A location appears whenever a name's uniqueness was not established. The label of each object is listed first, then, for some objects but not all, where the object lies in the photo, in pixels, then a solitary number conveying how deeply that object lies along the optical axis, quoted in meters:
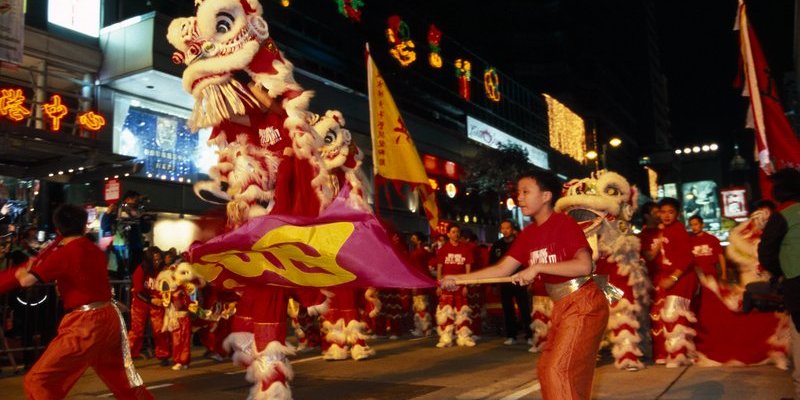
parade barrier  8.50
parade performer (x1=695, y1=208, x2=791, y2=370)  7.49
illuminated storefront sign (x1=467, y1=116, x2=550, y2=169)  34.03
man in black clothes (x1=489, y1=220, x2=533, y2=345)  10.69
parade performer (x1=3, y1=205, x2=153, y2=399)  4.29
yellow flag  10.23
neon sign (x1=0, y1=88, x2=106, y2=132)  12.55
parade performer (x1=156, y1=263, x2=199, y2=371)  8.41
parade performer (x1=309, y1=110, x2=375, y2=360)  8.68
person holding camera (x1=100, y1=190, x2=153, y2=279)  11.27
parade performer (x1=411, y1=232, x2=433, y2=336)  12.27
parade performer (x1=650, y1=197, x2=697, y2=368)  7.55
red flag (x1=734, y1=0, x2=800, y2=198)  6.97
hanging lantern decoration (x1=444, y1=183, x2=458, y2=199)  27.05
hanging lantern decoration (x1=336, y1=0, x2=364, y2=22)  25.02
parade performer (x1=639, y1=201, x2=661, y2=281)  8.38
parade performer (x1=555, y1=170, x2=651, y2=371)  7.58
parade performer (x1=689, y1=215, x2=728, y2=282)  8.52
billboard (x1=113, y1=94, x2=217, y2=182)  16.44
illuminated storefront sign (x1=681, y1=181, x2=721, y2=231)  60.43
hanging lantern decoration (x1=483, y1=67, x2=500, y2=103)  37.50
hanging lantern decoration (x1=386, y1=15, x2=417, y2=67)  28.17
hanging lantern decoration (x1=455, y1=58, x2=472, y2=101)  34.00
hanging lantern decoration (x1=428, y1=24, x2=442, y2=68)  31.34
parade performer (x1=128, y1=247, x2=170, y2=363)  9.11
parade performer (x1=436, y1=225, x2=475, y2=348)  10.42
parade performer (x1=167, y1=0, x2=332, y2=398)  4.86
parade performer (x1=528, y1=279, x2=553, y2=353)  8.86
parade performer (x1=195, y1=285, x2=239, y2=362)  8.32
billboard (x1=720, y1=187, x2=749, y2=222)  26.73
